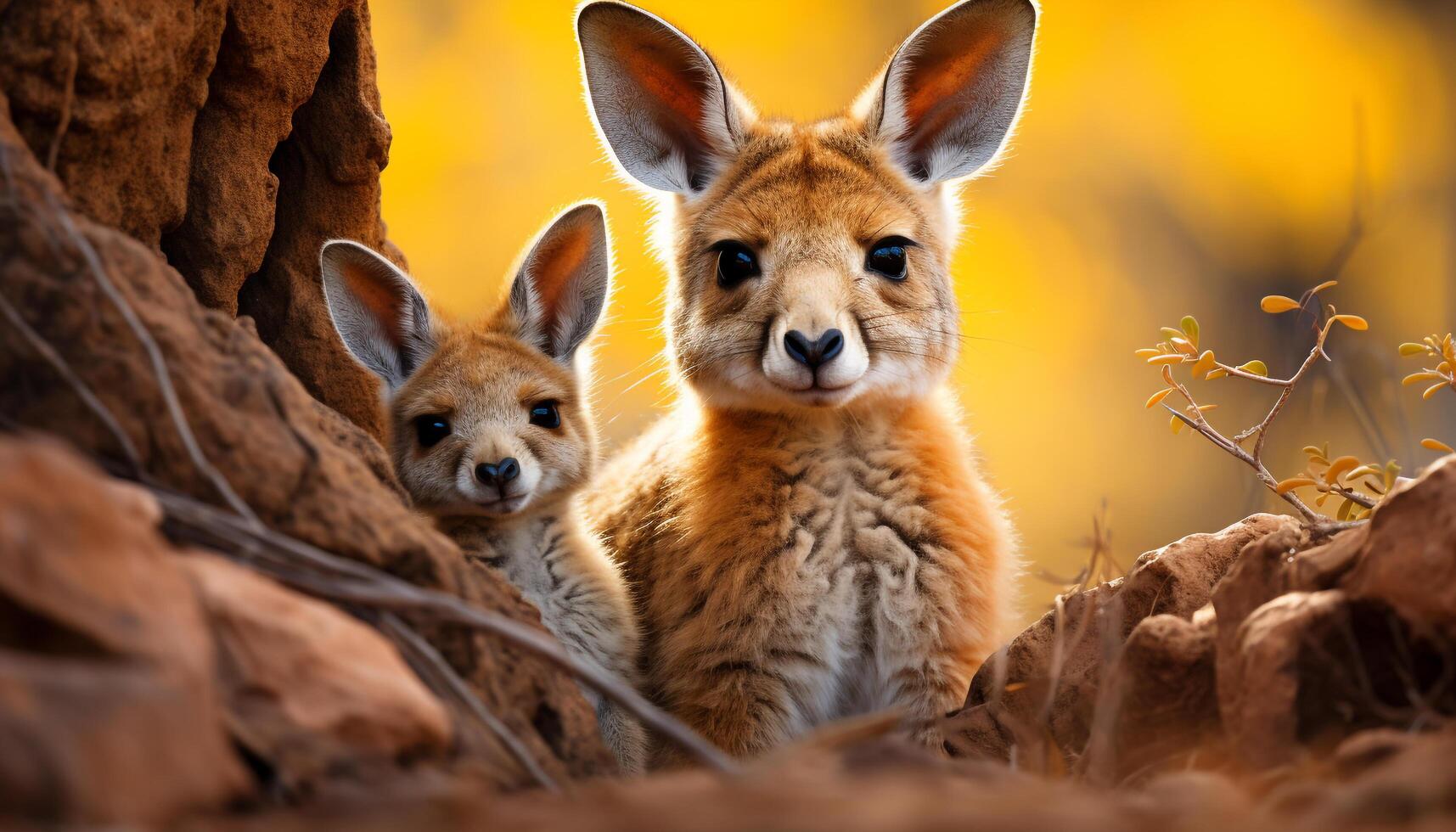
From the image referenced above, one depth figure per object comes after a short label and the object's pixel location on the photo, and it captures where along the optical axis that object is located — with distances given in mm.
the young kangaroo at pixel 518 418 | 9594
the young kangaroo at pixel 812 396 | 9398
